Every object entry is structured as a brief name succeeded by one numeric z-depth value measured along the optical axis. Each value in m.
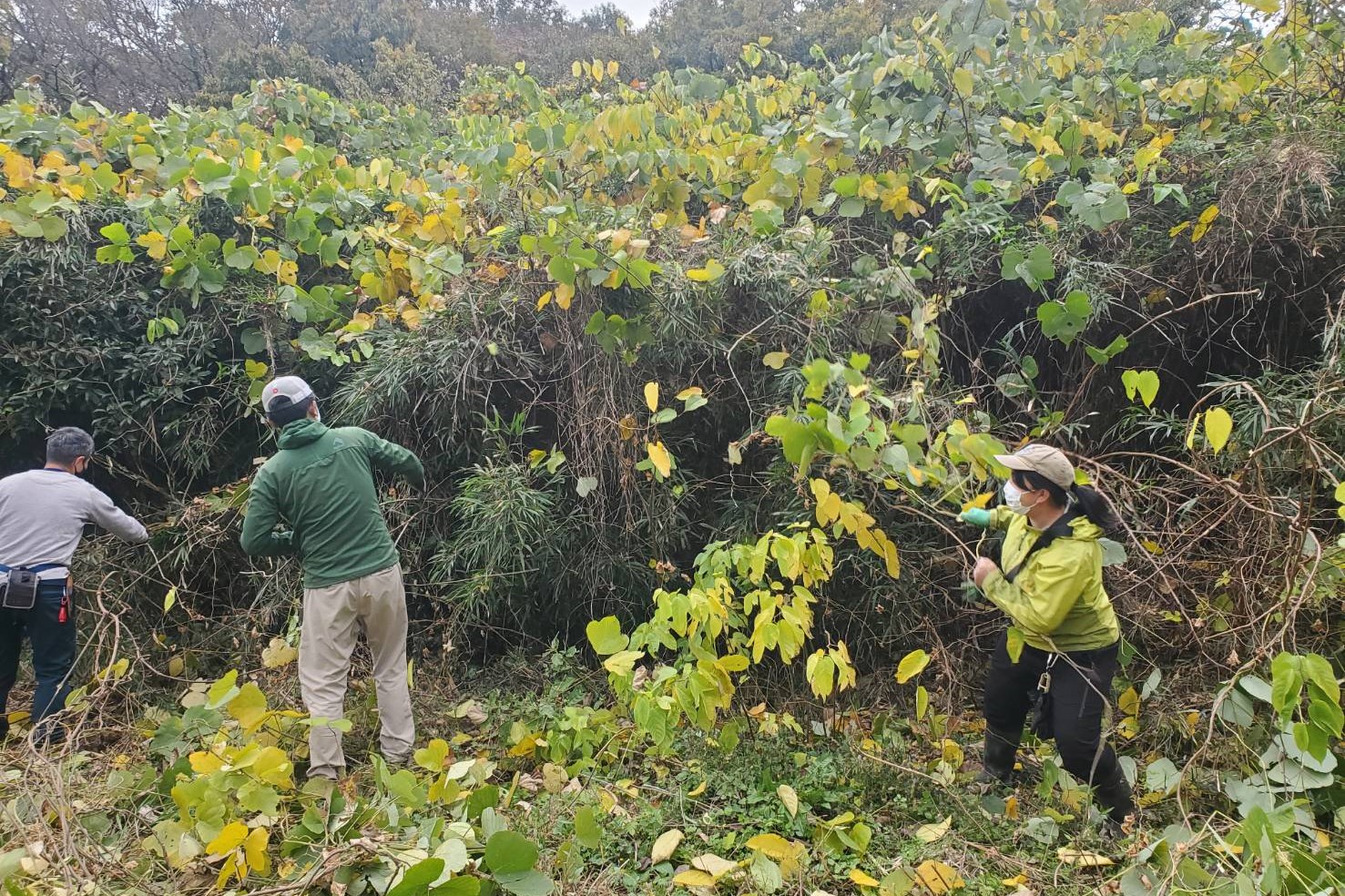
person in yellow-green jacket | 2.22
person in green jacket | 2.64
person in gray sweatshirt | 2.90
